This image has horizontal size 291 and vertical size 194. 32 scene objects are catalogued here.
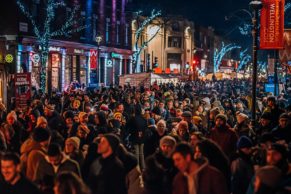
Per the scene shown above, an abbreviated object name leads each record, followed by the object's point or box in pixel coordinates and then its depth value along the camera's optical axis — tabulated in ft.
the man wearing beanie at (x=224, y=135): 34.91
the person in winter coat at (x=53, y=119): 41.60
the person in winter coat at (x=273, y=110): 45.06
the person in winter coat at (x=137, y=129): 46.70
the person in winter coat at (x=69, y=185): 18.03
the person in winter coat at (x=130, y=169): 25.32
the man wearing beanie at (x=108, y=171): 22.95
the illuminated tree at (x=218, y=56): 360.65
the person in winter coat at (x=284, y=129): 36.19
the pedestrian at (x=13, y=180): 20.40
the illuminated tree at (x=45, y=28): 118.73
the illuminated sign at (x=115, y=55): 174.40
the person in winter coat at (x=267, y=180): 18.83
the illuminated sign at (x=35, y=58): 118.73
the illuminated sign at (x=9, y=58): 102.15
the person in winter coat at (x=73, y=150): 27.28
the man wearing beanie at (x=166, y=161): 21.43
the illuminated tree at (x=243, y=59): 437.17
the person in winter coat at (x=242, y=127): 37.03
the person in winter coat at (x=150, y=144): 37.01
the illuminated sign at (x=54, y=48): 133.18
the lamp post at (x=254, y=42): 49.64
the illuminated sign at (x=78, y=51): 149.38
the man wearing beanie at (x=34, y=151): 25.36
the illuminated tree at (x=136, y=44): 185.57
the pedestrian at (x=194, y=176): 20.90
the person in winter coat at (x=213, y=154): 24.38
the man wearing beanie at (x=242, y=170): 25.29
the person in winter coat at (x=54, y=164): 24.01
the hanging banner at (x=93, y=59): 135.54
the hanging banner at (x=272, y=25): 65.36
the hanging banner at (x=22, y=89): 66.59
